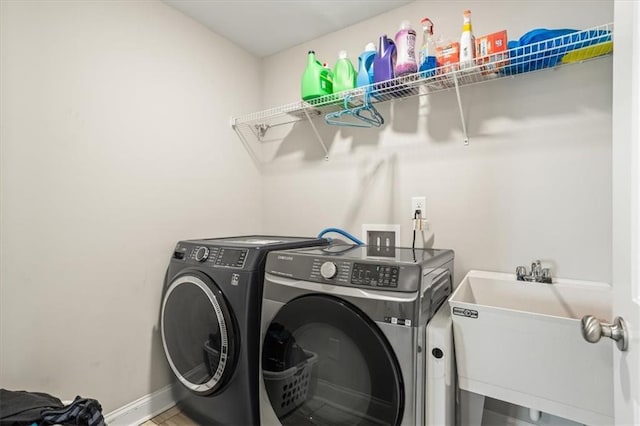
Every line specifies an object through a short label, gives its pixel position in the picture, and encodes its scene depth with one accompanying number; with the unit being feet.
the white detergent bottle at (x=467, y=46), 4.38
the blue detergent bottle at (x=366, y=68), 5.39
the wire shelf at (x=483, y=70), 3.91
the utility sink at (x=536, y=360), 2.97
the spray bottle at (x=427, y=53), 4.73
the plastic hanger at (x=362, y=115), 5.35
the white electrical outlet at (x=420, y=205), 5.68
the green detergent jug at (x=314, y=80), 5.81
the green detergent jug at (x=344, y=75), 5.64
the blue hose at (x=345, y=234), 6.22
